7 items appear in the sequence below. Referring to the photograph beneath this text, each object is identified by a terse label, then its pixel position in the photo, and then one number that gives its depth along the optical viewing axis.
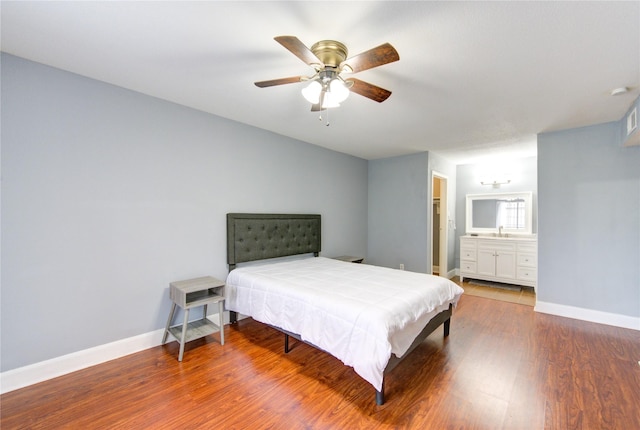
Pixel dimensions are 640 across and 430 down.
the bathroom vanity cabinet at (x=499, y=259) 4.65
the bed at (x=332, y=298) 1.83
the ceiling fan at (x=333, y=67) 1.50
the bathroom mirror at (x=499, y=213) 5.02
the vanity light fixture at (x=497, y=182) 5.12
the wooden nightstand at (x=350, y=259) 4.27
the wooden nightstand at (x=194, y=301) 2.42
